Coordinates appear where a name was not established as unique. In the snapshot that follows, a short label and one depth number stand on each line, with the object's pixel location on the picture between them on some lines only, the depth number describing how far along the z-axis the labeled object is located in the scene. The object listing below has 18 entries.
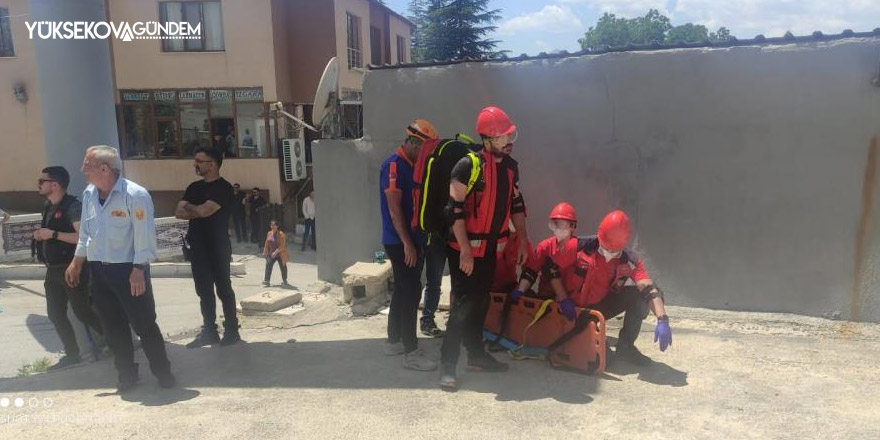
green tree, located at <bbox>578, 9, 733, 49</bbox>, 56.94
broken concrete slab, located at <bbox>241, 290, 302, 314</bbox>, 6.02
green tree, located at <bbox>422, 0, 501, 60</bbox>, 34.16
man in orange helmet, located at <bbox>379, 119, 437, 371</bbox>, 4.10
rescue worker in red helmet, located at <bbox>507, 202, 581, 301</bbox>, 4.09
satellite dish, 7.91
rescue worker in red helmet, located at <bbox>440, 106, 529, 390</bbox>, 3.60
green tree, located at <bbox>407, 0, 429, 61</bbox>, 35.83
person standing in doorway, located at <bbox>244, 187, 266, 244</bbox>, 16.70
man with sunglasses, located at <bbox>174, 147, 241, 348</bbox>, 4.65
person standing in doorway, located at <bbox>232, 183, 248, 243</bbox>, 16.81
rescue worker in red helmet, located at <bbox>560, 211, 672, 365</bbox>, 3.88
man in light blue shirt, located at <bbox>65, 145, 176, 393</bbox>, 3.69
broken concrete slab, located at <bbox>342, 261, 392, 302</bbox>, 5.73
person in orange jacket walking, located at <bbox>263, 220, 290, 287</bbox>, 11.48
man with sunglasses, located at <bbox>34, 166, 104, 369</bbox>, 4.38
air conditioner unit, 17.41
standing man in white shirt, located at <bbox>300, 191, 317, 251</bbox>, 15.61
